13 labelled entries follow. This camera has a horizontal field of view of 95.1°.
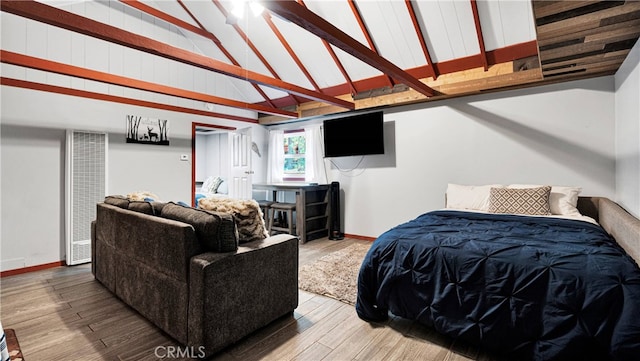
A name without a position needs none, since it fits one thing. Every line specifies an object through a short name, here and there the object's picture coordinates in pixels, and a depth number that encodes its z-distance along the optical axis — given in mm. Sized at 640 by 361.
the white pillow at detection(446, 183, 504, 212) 3588
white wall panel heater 3734
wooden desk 4848
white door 6047
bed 1473
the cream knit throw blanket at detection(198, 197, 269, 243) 2230
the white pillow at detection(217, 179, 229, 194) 7200
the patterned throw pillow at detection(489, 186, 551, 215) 3096
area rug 2795
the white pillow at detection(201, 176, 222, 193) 7287
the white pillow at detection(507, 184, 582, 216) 3088
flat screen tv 4777
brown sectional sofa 1785
